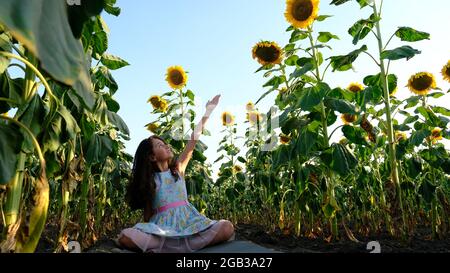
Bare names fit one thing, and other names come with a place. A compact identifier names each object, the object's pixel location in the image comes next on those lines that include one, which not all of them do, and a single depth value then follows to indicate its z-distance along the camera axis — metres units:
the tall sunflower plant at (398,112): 2.96
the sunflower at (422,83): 4.02
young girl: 2.93
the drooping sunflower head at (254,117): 6.16
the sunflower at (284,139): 4.91
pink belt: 3.25
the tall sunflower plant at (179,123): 4.92
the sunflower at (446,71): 4.21
